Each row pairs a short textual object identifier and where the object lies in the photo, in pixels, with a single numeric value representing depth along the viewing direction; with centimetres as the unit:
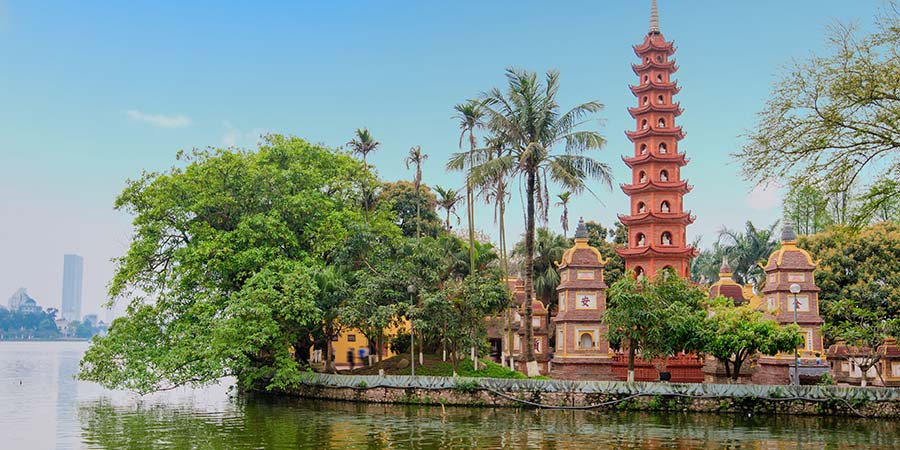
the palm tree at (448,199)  4946
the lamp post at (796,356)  2705
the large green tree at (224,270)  3044
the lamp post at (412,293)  3062
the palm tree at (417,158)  4681
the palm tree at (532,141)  3244
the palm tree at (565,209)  5506
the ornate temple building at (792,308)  3462
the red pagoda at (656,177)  4475
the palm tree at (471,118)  3753
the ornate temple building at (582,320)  3434
